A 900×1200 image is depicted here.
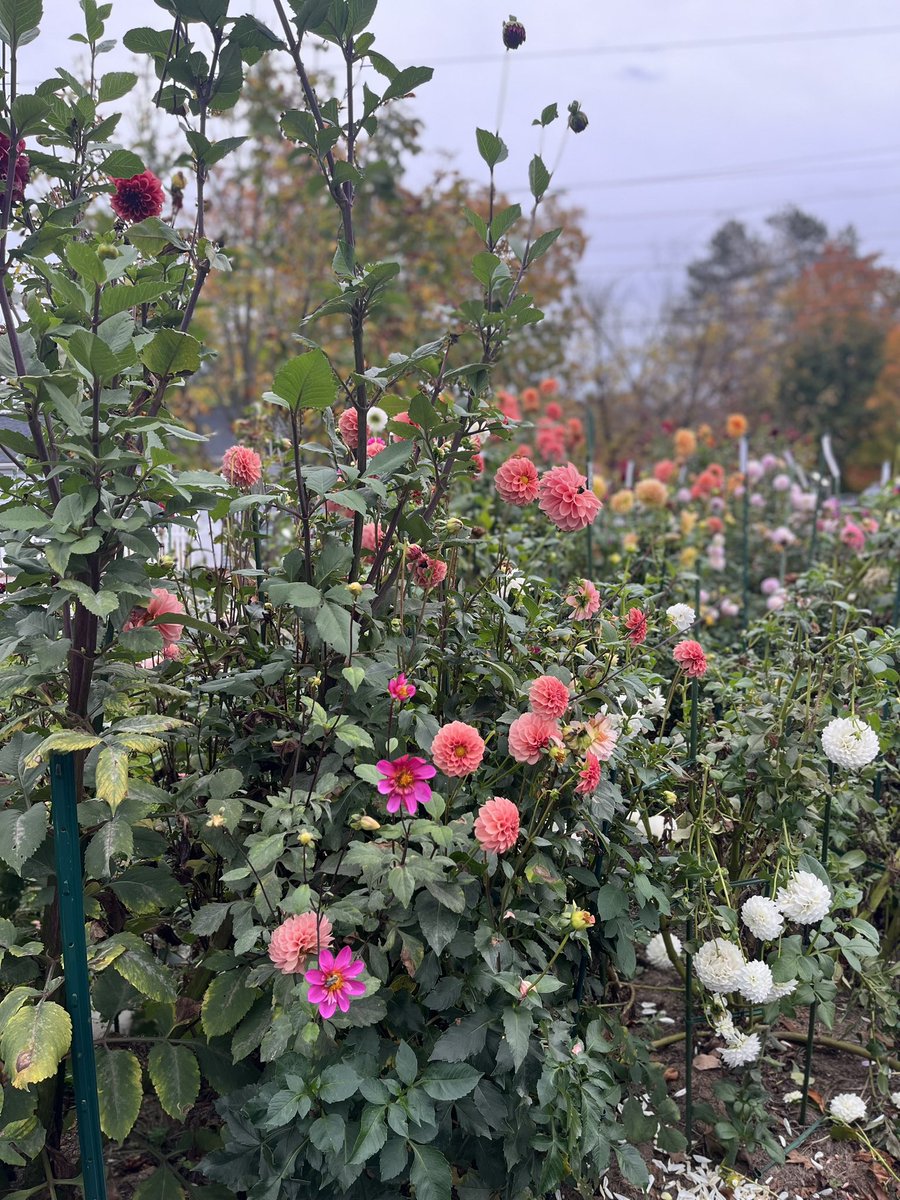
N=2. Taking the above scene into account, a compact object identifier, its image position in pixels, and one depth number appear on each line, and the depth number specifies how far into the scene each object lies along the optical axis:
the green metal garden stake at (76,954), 1.22
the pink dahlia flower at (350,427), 1.55
